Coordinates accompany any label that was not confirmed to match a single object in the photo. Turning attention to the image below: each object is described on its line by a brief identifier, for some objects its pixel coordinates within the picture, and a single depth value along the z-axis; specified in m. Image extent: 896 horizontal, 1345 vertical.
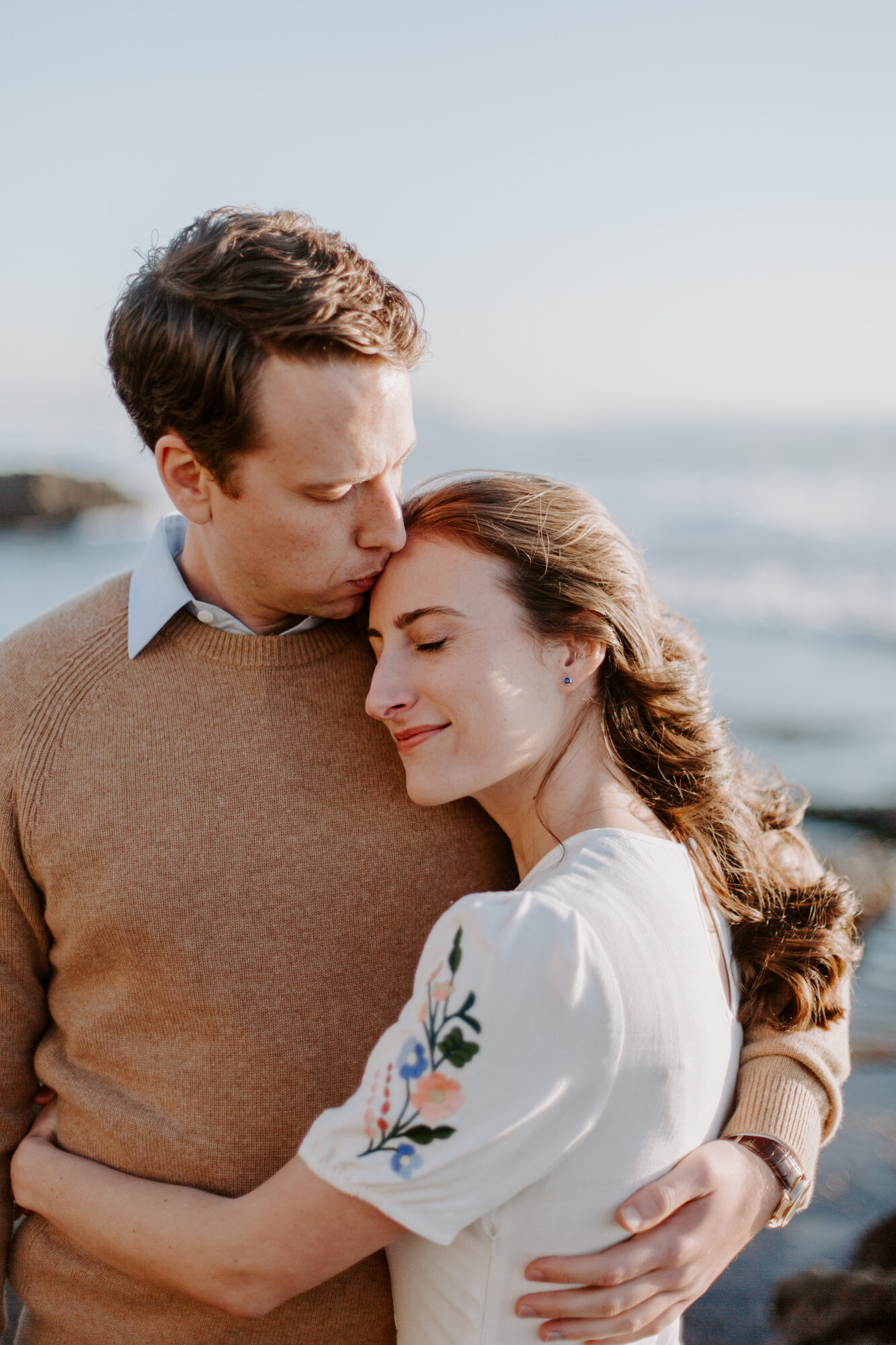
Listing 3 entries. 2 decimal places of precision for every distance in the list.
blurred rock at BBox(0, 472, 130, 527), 18.66
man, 1.91
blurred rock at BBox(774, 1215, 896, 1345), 2.96
